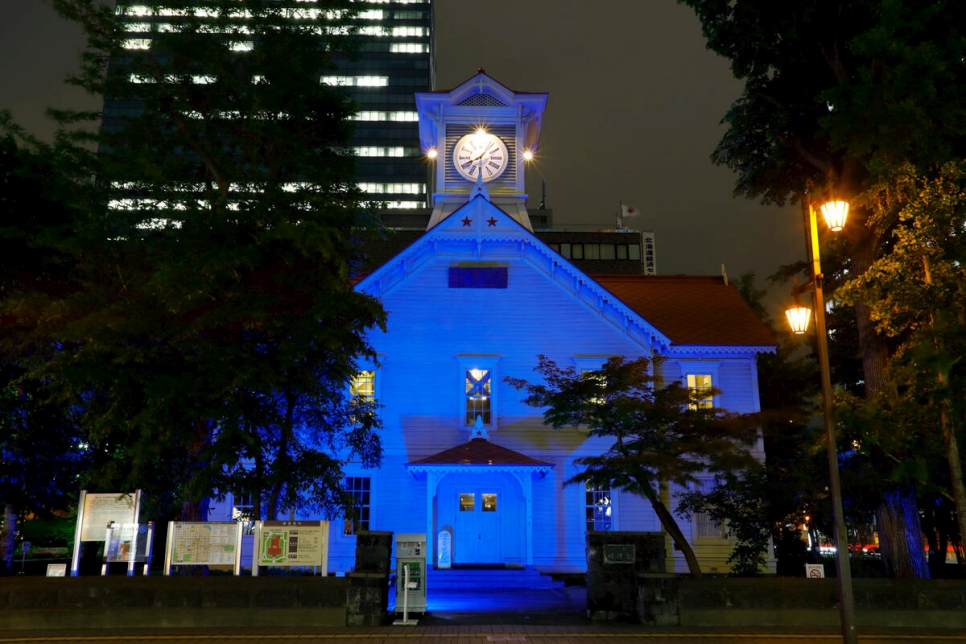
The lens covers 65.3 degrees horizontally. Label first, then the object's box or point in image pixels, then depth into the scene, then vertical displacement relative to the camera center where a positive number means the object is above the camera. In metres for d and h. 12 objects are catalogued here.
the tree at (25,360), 18.41 +3.68
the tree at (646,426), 16.17 +1.94
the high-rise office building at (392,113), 140.50 +73.93
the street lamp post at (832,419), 11.02 +1.47
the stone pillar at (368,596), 13.76 -1.47
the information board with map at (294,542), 14.27 -0.52
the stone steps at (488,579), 22.14 -1.86
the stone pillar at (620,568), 14.66 -1.03
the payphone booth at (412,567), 14.89 -1.03
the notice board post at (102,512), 14.34 +0.04
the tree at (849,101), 17.08 +10.34
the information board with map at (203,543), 14.21 -0.53
